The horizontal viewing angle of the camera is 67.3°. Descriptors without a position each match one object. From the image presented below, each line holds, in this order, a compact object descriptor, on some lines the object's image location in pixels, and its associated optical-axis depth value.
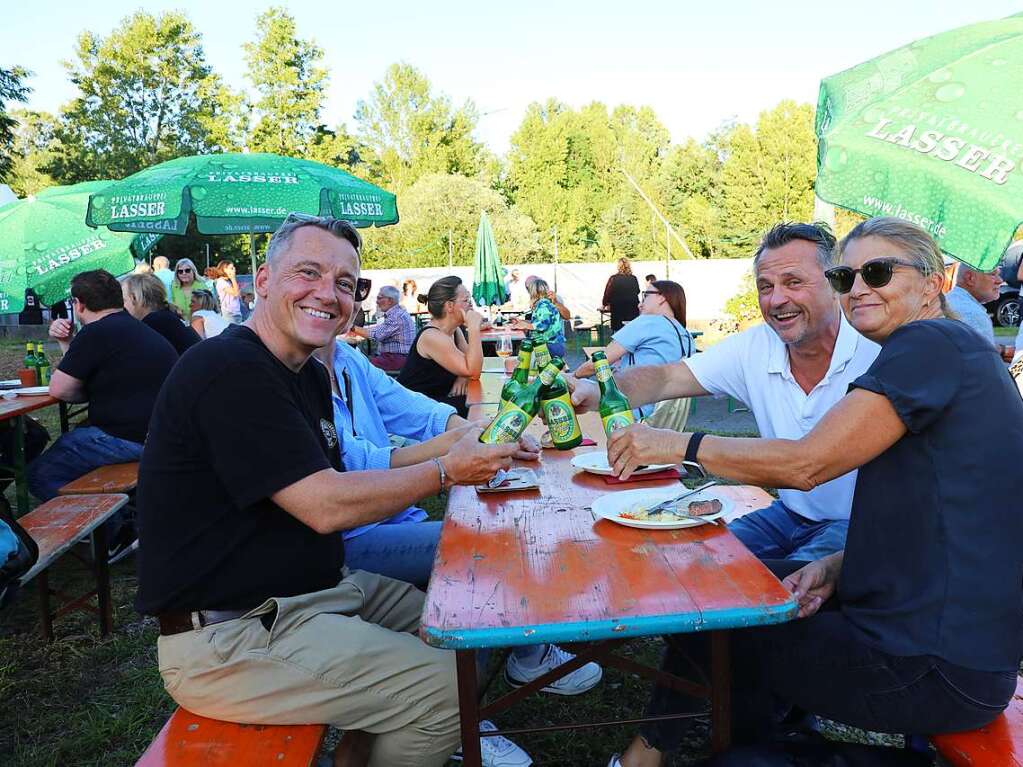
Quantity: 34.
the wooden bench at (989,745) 1.62
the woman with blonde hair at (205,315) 8.87
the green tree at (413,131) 40.59
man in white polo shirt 2.62
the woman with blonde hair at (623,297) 13.83
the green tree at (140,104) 29.66
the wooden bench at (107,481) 4.18
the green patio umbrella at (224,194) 6.31
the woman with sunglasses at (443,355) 5.10
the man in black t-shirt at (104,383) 4.57
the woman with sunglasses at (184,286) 10.38
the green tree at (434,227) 31.58
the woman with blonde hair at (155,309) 5.68
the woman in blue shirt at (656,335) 5.62
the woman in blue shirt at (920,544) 1.62
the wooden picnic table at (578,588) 1.46
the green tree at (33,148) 35.39
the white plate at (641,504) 1.95
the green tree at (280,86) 31.95
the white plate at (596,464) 2.55
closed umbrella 15.69
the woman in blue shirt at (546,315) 8.10
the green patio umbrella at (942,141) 3.26
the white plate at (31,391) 5.49
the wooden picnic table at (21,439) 4.93
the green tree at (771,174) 34.97
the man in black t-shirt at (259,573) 1.79
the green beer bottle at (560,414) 2.74
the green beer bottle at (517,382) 2.59
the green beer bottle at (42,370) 6.04
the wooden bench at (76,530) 3.36
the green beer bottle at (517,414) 2.43
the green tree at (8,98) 23.12
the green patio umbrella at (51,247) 6.45
